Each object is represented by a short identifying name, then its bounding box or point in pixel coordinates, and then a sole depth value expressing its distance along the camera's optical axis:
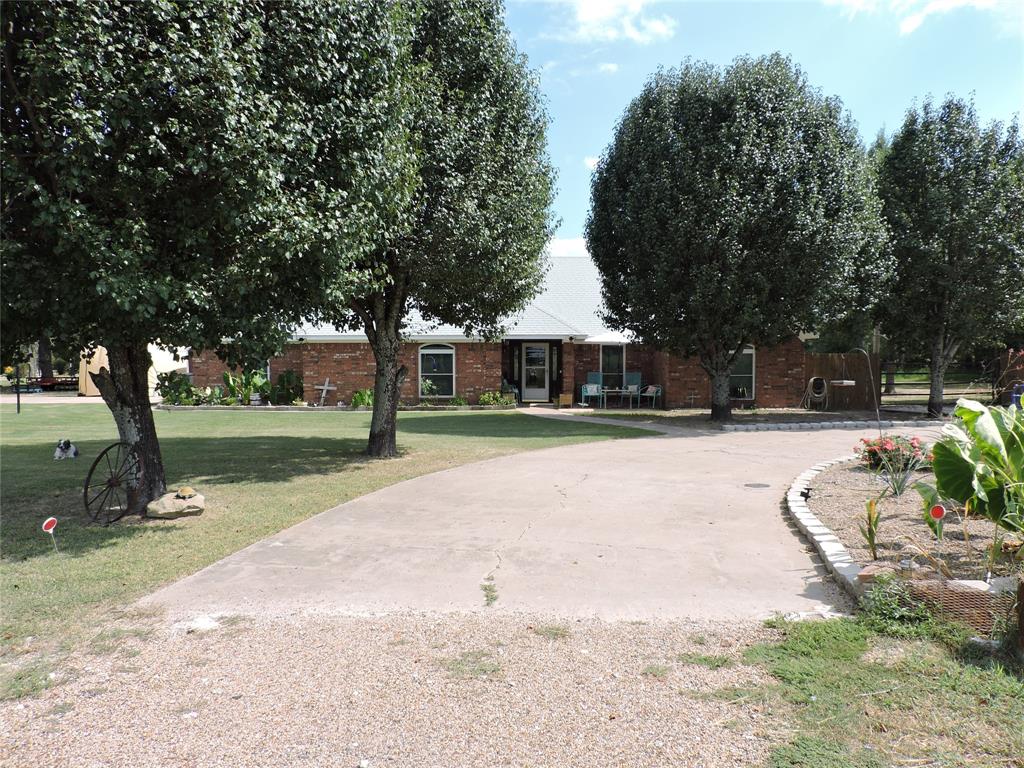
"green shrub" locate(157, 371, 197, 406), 23.11
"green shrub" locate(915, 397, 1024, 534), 4.54
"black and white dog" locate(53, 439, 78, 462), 10.93
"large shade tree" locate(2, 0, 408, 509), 5.13
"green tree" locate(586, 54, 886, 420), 14.91
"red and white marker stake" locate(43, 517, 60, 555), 5.14
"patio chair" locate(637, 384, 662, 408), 22.08
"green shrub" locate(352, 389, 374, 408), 22.17
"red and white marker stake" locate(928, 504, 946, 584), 4.58
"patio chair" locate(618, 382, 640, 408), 21.86
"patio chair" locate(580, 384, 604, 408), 22.05
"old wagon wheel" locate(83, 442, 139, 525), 6.93
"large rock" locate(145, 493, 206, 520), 6.88
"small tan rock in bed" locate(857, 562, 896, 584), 4.34
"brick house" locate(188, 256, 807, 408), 21.55
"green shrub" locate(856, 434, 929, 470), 8.08
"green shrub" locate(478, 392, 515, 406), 21.98
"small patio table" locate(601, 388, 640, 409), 21.88
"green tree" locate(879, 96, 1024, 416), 16.88
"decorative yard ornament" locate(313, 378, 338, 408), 22.75
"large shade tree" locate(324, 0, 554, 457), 9.96
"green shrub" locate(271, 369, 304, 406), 23.41
